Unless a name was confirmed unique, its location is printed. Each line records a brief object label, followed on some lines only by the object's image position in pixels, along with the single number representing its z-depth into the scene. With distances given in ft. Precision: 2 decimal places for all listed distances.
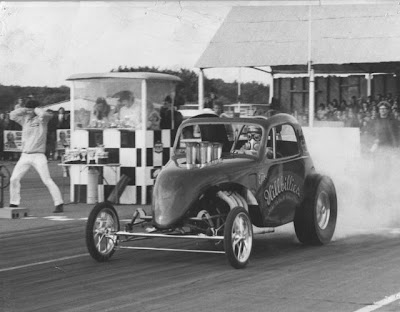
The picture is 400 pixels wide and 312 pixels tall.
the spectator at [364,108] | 76.42
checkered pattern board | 54.44
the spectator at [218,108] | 56.18
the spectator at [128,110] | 55.31
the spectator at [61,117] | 64.69
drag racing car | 31.60
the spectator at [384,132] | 51.29
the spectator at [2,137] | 84.53
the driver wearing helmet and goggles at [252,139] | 35.32
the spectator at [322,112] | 82.53
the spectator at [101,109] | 56.13
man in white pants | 48.93
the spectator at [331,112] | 81.86
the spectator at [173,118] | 56.34
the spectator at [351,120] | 74.87
